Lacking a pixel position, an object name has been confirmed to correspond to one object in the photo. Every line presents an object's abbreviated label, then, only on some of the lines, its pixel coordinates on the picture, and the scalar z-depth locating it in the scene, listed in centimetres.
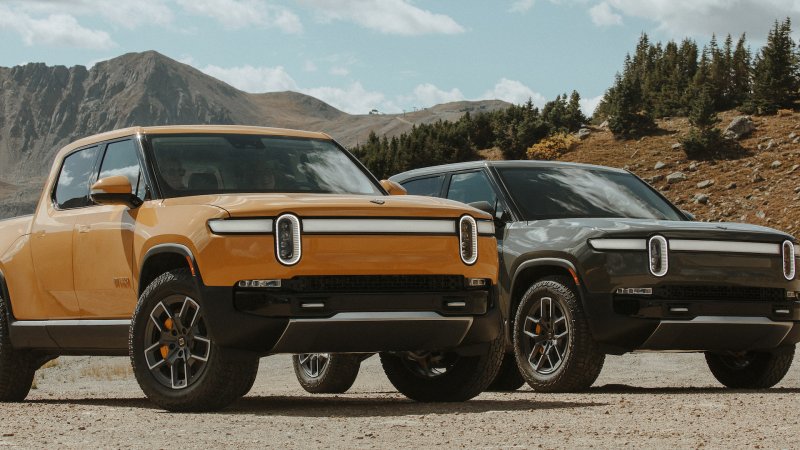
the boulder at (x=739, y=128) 4728
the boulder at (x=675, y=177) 4541
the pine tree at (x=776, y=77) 4972
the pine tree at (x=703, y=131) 4659
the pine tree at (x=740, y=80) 5388
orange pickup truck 749
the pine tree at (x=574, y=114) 5553
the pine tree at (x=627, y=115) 5112
